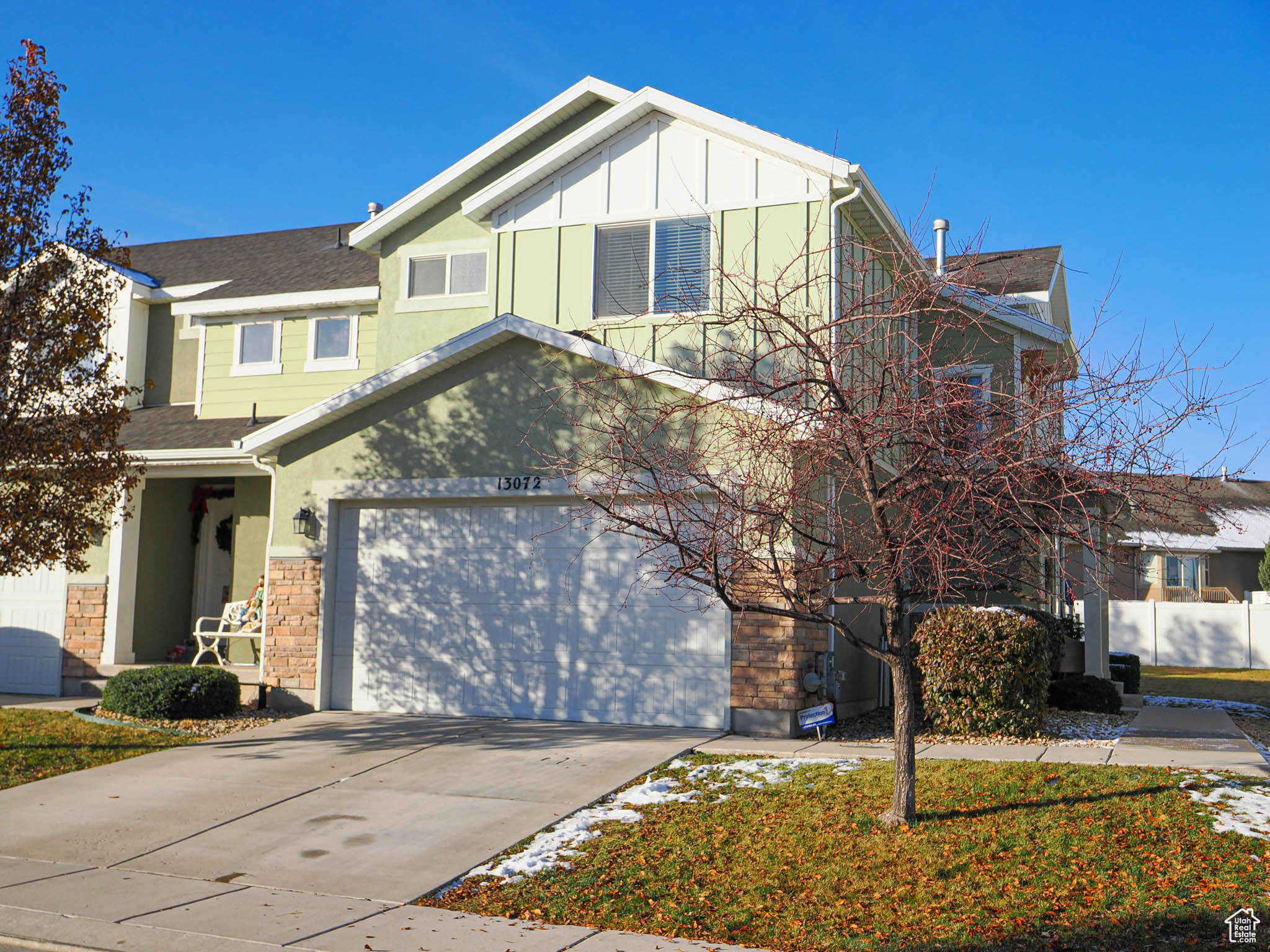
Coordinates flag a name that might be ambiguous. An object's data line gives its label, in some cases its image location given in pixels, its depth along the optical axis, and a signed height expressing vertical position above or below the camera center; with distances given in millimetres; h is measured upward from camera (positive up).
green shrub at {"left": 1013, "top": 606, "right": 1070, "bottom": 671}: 14602 -569
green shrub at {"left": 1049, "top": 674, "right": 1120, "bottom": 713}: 14836 -1429
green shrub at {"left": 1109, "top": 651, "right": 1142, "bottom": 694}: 18438 -1385
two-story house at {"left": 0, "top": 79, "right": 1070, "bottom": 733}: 12367 +1755
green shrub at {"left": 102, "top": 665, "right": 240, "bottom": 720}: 12633 -1523
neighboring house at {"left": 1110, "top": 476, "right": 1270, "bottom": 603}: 38938 +761
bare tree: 7145 +797
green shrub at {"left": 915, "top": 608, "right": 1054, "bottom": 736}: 11305 -896
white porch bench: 14625 -943
